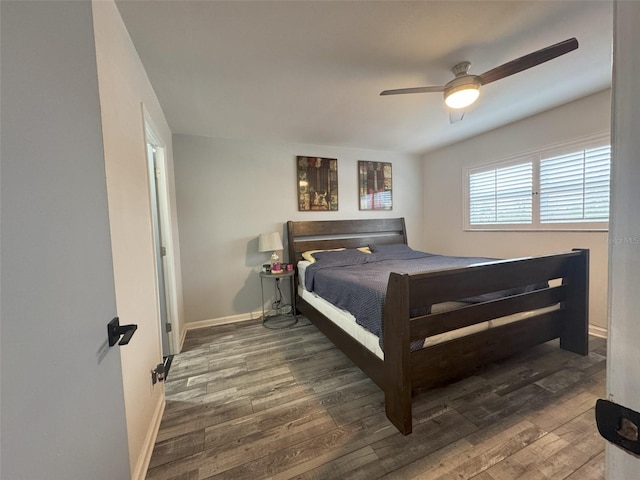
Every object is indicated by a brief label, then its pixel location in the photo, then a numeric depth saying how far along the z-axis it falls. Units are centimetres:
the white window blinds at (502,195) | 312
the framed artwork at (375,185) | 404
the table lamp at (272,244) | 328
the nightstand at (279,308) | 338
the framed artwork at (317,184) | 367
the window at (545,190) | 252
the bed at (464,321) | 149
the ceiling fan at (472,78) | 147
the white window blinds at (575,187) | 249
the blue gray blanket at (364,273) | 178
